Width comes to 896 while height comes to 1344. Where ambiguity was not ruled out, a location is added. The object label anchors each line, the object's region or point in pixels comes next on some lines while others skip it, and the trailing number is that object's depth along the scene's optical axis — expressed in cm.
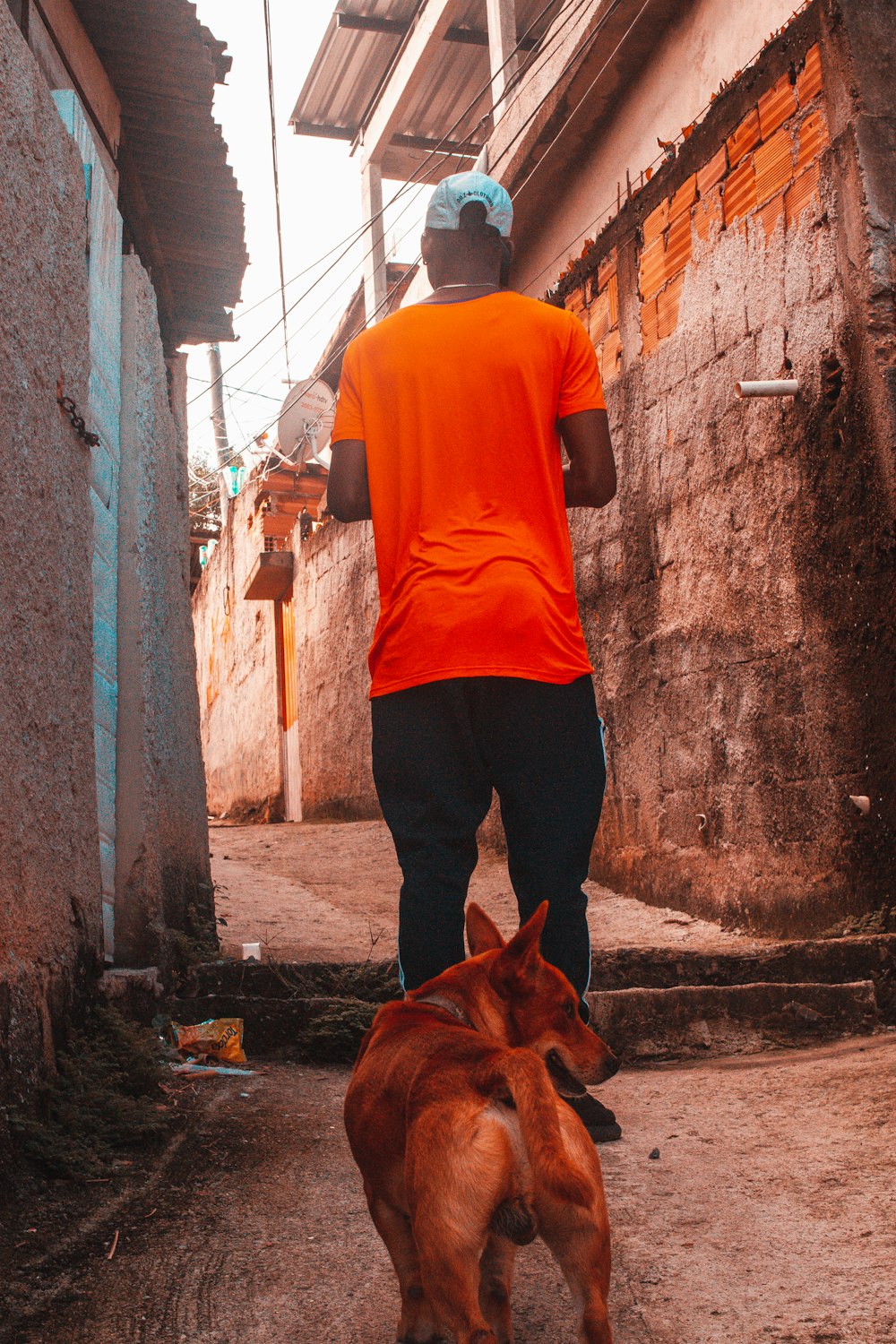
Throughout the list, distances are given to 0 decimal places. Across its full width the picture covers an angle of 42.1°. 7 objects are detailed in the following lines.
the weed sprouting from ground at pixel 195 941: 422
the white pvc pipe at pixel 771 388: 422
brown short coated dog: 148
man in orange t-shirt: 226
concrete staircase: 346
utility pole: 2355
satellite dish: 1594
